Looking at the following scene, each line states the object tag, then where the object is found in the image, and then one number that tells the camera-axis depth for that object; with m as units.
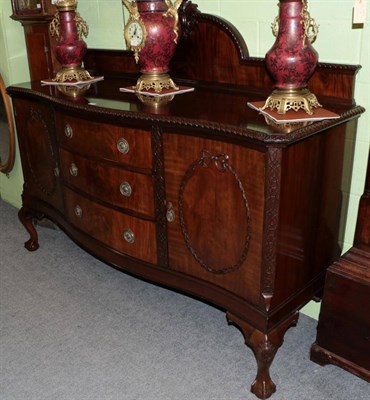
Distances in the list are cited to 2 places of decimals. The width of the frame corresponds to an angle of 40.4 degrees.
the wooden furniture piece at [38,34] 2.81
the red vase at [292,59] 1.67
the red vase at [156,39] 2.03
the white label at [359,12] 1.76
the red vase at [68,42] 2.50
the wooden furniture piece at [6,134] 3.20
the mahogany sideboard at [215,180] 1.64
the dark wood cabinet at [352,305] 1.78
